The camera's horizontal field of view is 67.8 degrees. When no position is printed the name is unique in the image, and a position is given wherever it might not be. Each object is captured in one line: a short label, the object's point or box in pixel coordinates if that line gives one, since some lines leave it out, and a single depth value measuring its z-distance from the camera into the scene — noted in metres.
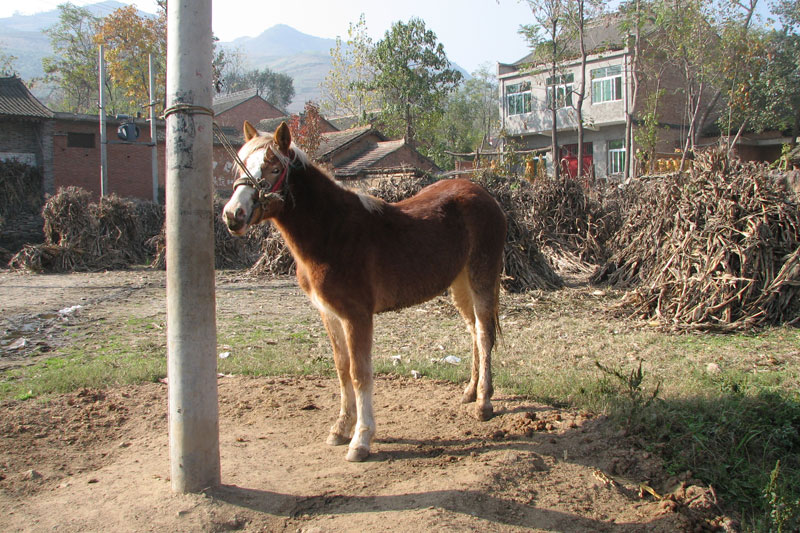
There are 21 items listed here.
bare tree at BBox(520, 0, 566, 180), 30.19
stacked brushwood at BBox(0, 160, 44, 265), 22.88
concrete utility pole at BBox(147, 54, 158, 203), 25.69
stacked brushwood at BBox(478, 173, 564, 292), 12.20
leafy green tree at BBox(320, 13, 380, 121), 41.41
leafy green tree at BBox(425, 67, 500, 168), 41.34
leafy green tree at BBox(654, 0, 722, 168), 30.14
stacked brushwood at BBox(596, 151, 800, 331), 8.30
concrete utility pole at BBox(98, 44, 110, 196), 24.89
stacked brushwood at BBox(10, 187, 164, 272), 17.67
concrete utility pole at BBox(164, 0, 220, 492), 3.44
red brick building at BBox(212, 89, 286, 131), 46.56
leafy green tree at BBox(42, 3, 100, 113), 52.77
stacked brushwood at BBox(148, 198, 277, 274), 18.16
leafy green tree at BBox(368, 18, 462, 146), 37.47
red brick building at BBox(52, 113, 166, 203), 30.88
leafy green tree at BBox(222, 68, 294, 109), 88.94
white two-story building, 36.19
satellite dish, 27.45
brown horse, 4.00
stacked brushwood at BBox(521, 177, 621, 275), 15.29
